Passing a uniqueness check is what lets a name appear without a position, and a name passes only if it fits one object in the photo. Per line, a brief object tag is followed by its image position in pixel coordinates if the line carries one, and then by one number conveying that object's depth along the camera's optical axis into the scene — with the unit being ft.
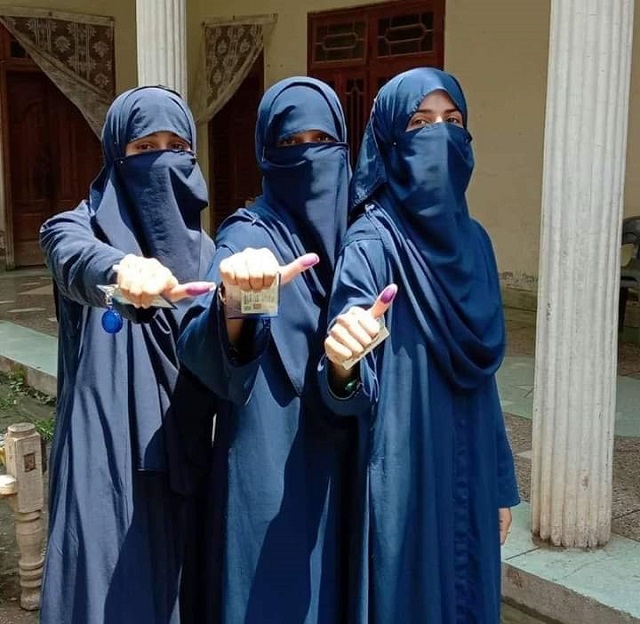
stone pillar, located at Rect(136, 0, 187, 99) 13.48
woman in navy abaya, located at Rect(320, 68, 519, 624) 5.33
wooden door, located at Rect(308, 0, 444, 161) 23.25
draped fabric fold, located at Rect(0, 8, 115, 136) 29.43
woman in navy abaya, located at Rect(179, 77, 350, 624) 5.28
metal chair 18.54
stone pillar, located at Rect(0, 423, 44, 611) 9.64
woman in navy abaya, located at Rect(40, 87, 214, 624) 5.73
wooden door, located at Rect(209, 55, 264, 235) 30.12
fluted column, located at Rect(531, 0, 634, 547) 8.99
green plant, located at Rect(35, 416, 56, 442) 14.97
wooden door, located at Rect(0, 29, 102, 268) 30.96
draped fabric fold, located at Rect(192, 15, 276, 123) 28.30
